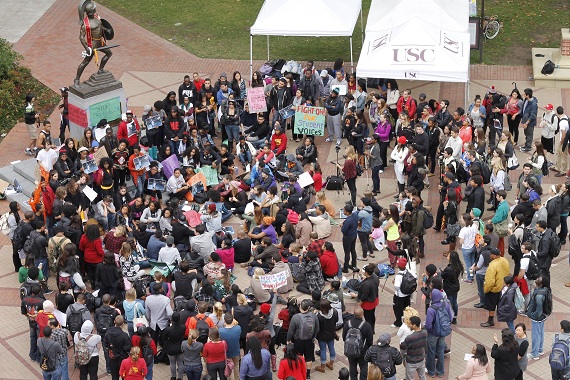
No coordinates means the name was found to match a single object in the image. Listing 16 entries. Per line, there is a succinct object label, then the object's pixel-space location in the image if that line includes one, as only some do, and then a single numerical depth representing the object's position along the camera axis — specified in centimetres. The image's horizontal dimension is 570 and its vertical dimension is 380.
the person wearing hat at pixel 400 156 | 2319
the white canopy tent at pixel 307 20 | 2770
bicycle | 3250
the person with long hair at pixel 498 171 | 2242
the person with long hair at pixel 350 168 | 2297
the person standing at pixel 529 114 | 2536
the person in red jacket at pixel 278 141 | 2517
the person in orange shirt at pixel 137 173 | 2353
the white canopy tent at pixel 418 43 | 2578
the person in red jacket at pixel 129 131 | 2452
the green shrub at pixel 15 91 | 2873
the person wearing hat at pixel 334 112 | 2631
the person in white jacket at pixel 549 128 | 2469
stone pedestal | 2525
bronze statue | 2475
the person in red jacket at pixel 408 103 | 2580
